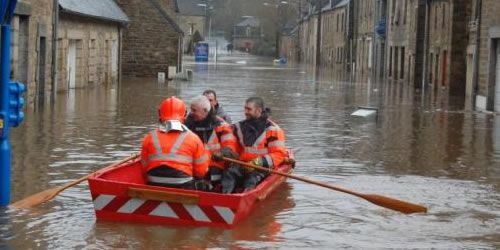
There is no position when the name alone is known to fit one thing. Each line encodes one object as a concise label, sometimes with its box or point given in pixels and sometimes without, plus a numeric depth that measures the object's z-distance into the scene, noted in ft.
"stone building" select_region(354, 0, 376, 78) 213.46
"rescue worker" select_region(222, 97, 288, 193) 36.06
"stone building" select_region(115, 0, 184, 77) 157.48
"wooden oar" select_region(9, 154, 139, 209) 32.60
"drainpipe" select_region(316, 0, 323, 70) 311.68
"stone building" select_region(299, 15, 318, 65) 333.01
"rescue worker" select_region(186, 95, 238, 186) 34.88
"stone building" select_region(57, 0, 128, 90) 99.35
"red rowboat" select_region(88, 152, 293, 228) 30.55
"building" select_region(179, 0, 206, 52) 451.94
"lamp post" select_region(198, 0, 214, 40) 460.30
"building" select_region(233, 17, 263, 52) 518.78
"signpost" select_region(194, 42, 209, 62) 283.38
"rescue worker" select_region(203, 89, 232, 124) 44.34
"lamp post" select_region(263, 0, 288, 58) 414.21
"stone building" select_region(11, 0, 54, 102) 72.59
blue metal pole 33.37
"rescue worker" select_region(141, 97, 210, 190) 31.07
